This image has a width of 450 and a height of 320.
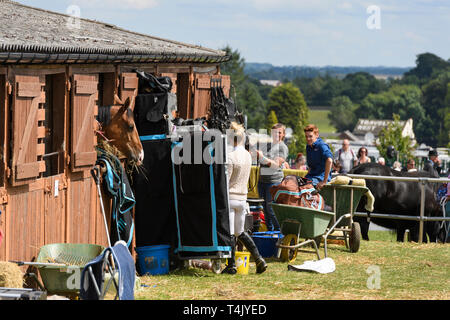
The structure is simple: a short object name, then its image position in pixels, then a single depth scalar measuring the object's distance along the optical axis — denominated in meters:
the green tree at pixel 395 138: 62.66
